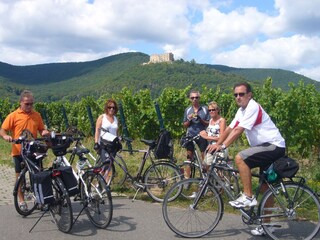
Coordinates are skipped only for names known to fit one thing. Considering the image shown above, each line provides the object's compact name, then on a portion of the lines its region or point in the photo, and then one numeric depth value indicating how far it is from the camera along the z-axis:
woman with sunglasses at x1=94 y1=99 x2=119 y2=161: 7.86
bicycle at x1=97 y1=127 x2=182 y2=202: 7.44
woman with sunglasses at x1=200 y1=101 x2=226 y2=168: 7.39
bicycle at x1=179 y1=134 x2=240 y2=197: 5.75
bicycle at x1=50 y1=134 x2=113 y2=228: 5.74
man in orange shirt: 6.62
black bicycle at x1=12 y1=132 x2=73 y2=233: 5.77
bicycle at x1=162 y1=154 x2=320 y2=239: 5.11
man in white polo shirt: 5.05
